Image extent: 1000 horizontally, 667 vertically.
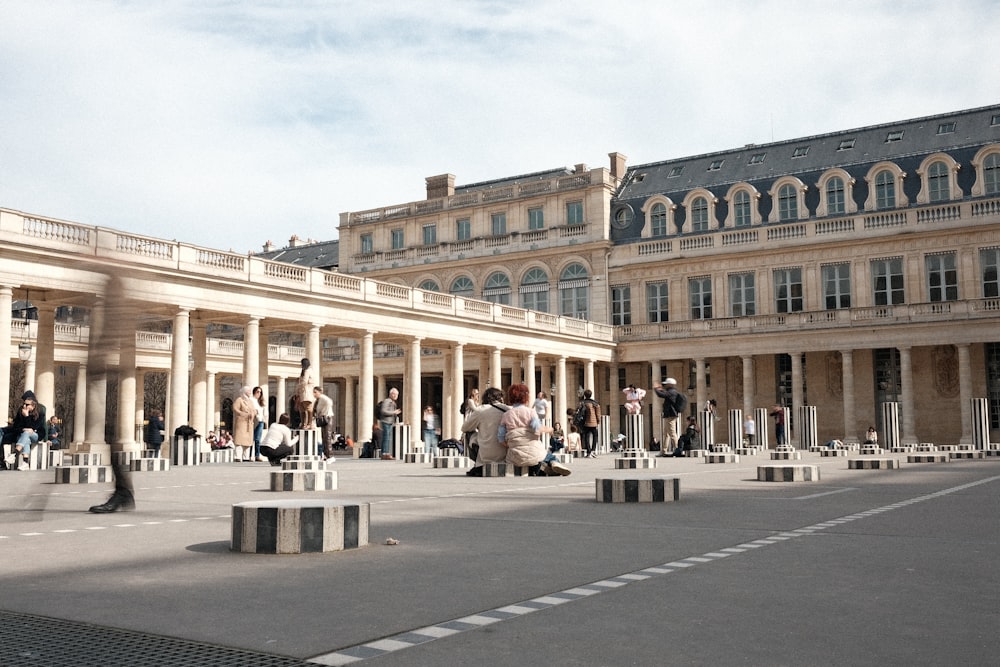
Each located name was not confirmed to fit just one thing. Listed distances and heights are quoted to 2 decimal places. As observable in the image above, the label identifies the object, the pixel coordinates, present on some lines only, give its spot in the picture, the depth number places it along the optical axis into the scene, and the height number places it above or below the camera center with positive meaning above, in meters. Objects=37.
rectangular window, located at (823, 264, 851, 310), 51.75 +7.50
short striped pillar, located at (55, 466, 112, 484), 16.19 -0.71
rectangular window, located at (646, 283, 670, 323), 57.00 +7.32
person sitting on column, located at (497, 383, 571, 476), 16.98 -0.07
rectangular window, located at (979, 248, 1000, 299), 47.75 +7.64
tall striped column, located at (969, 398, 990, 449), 31.31 +0.09
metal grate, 3.97 -0.93
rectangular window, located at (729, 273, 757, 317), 54.50 +7.41
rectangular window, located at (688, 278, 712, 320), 55.62 +7.45
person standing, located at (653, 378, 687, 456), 27.81 +0.82
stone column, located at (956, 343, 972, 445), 46.66 +2.02
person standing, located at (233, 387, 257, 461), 22.64 +0.33
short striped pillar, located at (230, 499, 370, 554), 7.17 -0.72
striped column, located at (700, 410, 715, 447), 34.59 -0.02
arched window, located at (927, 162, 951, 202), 49.94 +12.52
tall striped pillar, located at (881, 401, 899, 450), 37.01 +0.05
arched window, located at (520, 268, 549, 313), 59.58 +8.42
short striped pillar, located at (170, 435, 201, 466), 28.84 -0.58
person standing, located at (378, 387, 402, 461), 30.52 +0.35
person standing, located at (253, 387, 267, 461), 28.92 +0.28
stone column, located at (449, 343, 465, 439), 46.73 +2.55
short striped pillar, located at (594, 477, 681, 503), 12.04 -0.78
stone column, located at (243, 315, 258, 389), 36.34 +3.18
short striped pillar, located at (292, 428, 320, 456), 16.84 -0.20
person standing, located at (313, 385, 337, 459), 23.97 +0.53
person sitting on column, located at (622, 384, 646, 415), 28.70 +0.86
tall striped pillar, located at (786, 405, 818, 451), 42.47 -0.10
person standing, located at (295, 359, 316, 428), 19.98 +0.67
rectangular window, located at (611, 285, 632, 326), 58.19 +7.40
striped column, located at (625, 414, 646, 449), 28.16 -0.12
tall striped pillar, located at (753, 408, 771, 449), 40.44 -0.15
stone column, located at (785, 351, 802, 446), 52.00 +2.45
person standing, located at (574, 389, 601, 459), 28.05 +0.44
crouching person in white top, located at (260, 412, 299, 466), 19.36 -0.23
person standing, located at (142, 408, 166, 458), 27.47 +0.01
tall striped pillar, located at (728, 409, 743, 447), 36.46 +0.09
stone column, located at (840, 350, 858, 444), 49.72 +1.25
